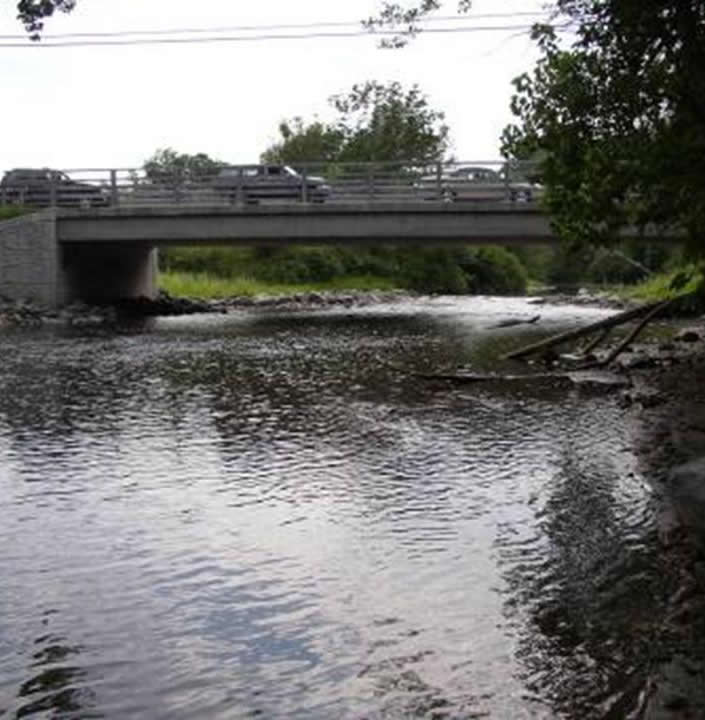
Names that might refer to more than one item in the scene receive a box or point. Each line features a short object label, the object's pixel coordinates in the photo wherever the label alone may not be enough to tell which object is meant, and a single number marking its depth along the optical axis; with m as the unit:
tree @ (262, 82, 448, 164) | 103.25
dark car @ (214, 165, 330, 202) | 47.72
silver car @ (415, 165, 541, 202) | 43.97
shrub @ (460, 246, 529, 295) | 95.44
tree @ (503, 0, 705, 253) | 15.47
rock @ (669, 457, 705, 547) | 10.33
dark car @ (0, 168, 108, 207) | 48.81
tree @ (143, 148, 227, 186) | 47.97
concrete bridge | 45.06
